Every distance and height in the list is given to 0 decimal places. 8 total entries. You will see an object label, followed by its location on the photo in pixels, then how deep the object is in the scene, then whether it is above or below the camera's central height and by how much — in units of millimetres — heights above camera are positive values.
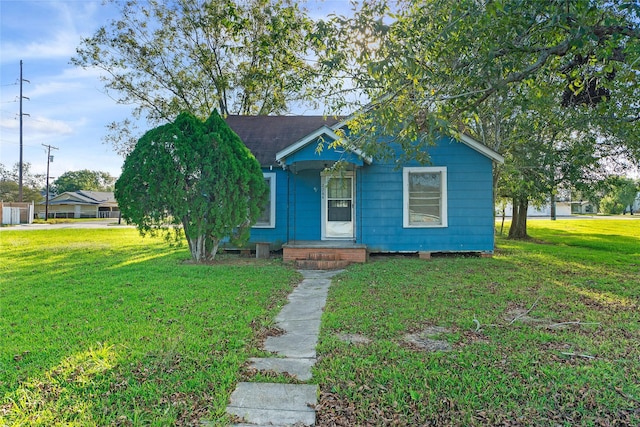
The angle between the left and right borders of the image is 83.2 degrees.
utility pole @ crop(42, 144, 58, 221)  40881 +6726
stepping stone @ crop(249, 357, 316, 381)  3019 -1312
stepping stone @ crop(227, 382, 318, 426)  2379 -1330
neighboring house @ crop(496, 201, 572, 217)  58144 +1649
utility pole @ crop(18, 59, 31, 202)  27156 +3651
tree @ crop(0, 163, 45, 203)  43191 +2583
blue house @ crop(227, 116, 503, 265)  9641 +328
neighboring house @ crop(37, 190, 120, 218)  51188 +1218
